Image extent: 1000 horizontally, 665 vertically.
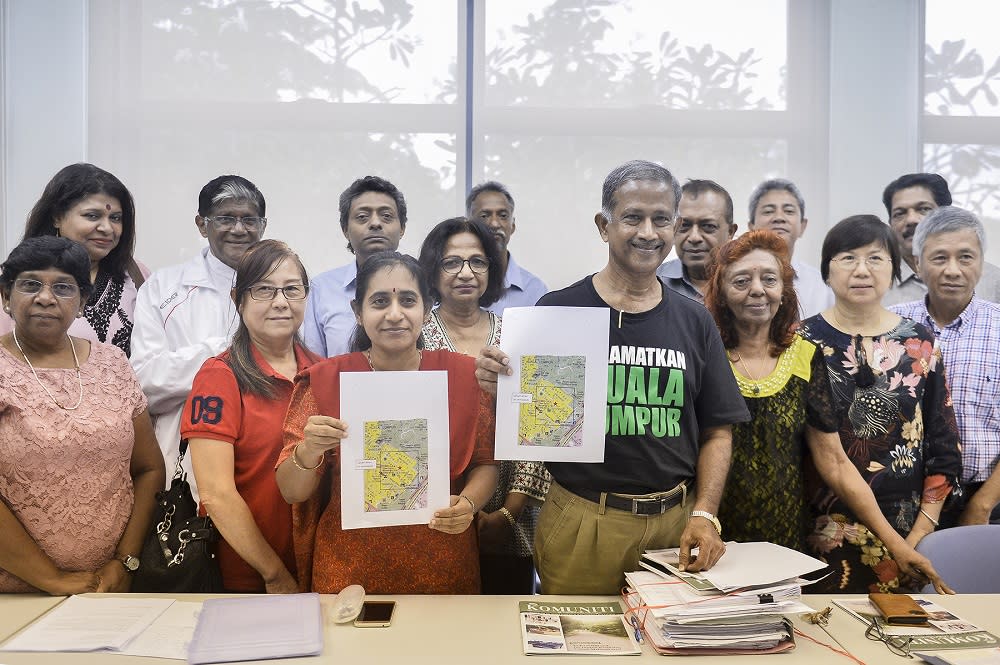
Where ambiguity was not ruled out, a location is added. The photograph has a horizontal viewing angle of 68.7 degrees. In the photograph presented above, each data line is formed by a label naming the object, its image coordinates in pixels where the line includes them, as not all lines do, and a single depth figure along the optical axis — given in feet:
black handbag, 7.48
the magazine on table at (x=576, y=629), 5.89
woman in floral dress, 8.55
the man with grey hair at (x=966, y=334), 9.46
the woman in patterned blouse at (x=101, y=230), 9.38
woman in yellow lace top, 8.06
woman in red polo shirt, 7.72
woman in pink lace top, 7.25
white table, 5.71
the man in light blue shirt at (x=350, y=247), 9.23
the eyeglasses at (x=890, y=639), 5.90
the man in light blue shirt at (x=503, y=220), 10.75
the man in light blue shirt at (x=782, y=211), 11.80
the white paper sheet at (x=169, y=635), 5.79
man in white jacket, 9.04
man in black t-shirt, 7.28
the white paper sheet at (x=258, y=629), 5.73
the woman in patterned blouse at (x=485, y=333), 8.68
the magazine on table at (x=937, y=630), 5.98
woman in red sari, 7.18
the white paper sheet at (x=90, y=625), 5.83
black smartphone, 6.33
